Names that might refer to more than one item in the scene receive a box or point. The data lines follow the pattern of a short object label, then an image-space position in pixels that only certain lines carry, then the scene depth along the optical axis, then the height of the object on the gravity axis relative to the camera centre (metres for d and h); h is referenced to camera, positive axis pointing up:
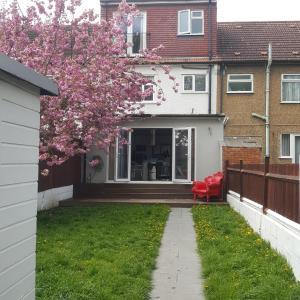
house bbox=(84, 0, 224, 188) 12.52 +2.27
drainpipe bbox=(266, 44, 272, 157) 14.46 +2.33
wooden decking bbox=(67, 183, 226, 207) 11.61 -1.11
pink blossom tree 7.70 +2.21
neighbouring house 14.54 +2.69
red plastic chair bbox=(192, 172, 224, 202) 10.93 -0.80
